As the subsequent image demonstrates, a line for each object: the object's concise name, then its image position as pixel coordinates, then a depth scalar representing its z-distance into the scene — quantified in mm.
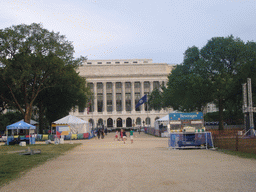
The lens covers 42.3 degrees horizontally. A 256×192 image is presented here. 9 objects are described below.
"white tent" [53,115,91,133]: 48500
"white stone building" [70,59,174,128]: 107500
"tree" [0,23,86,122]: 38250
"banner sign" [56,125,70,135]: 34188
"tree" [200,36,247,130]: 44906
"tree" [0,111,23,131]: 69362
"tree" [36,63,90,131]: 50350
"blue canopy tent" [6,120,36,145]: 33750
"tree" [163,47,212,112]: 45281
